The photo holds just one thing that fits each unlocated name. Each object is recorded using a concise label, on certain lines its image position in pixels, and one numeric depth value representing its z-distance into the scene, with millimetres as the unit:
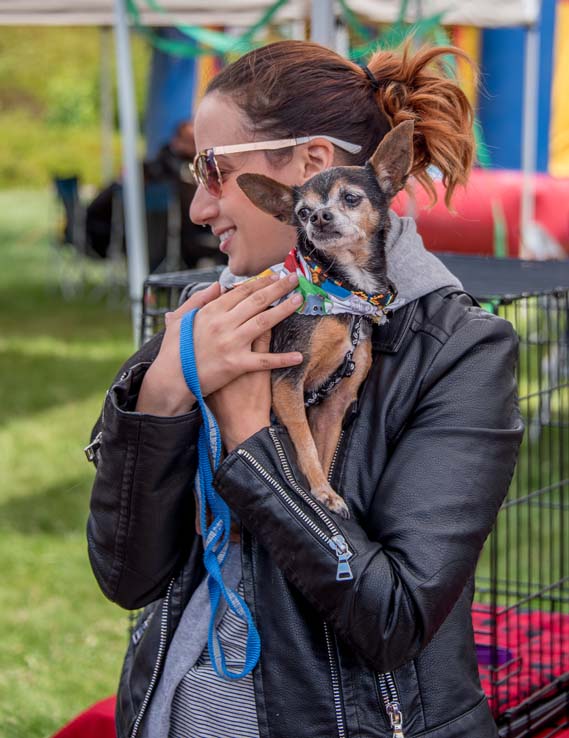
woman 2834
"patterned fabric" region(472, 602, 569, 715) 4504
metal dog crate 4332
